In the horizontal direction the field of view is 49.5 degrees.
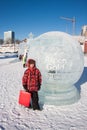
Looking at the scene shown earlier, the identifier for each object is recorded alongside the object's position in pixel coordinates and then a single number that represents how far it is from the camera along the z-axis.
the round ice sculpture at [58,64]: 2.87
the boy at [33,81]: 2.53
